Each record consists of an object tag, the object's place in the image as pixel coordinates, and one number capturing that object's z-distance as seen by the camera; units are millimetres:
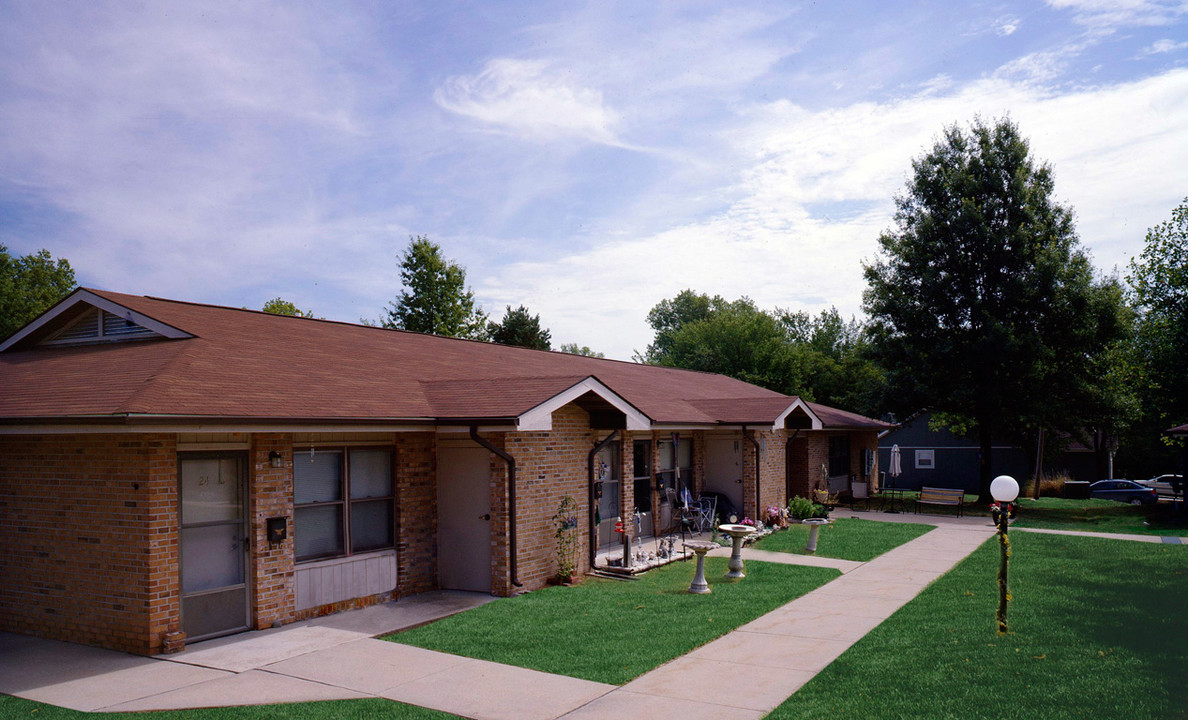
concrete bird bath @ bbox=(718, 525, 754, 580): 13243
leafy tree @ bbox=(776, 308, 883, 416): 29406
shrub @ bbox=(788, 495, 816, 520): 21609
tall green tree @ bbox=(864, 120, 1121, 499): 25688
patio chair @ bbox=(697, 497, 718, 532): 18986
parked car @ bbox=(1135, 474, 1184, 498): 34266
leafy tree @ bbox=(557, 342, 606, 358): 85625
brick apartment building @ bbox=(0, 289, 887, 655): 8797
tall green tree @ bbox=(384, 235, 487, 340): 48562
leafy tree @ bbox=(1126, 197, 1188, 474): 26922
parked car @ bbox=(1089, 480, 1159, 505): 32219
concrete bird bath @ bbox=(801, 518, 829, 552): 16406
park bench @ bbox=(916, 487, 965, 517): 24828
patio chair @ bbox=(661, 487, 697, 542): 18391
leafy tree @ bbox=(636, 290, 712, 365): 87750
